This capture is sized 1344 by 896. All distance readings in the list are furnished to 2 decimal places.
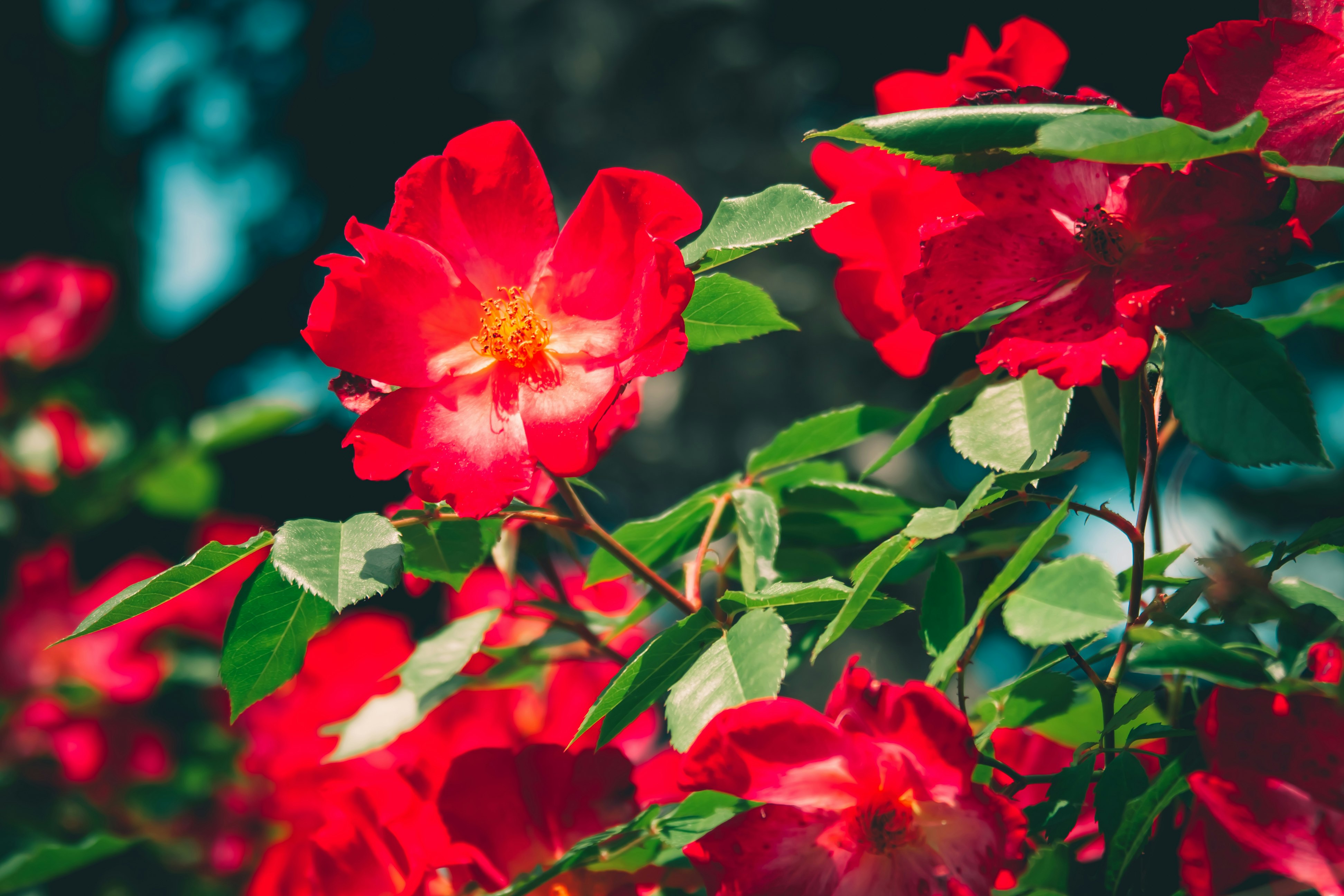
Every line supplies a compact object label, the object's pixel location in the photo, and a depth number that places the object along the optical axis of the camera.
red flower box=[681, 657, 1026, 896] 0.69
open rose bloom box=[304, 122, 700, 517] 0.72
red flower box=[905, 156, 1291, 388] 0.70
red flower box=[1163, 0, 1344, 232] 0.70
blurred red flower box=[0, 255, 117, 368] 1.61
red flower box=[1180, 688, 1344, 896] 0.68
